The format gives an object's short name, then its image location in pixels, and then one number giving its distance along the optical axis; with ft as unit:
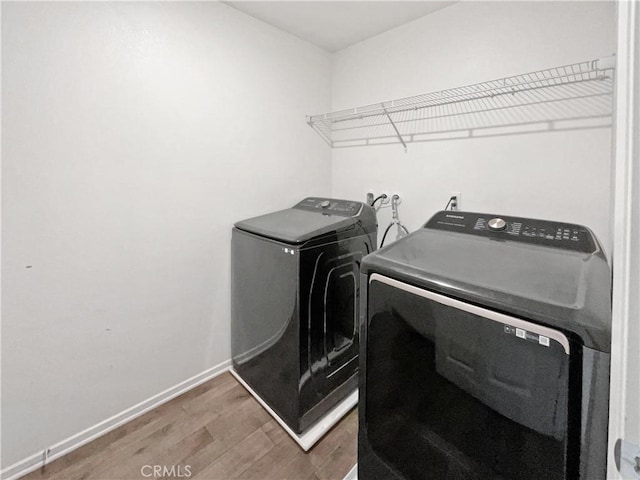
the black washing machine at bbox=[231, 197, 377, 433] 5.11
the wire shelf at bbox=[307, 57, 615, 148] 4.57
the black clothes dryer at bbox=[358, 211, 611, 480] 2.38
